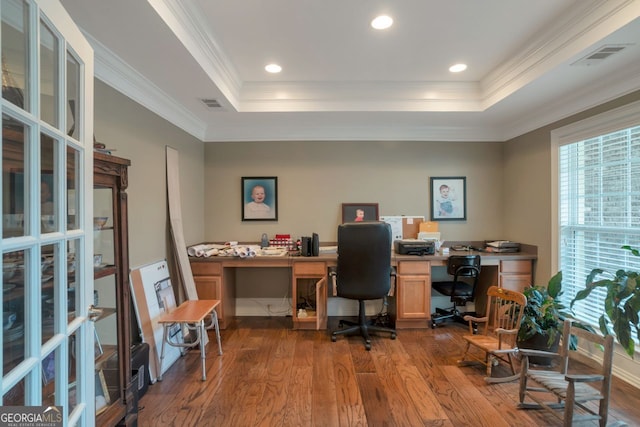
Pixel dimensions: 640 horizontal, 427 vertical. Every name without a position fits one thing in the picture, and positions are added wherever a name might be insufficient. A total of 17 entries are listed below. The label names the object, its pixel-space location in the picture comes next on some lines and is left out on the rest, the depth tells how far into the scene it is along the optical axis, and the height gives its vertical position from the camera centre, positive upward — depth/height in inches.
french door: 33.5 -0.1
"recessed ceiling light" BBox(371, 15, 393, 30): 83.5 +56.2
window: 95.5 +5.5
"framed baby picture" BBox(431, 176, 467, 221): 155.9 +7.5
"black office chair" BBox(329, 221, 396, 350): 113.8 -20.1
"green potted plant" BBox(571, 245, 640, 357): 68.4 -22.7
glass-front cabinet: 61.8 -20.1
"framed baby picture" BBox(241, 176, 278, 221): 154.3 +7.0
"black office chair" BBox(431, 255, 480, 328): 128.0 -35.7
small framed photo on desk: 154.8 -0.3
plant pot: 103.5 -48.2
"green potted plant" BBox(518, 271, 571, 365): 96.8 -36.2
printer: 137.9 -17.0
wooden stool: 92.4 -35.4
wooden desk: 132.5 -30.2
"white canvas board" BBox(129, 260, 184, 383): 95.0 -33.8
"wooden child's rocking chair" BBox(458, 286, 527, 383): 92.7 -44.2
